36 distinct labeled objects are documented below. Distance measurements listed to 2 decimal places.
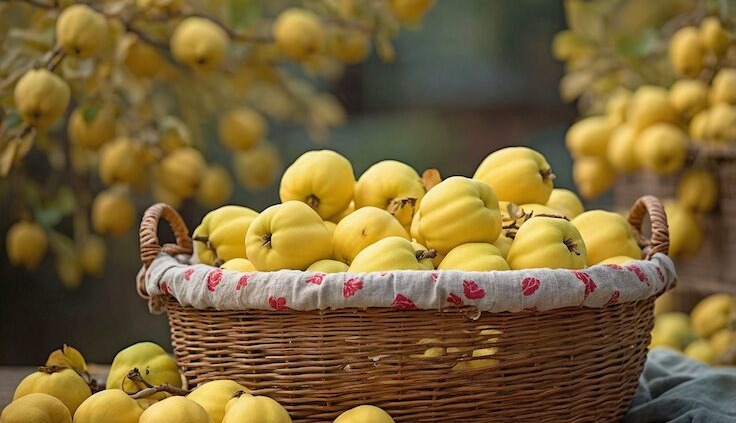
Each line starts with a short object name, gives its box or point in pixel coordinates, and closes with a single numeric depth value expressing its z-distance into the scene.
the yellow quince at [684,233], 2.38
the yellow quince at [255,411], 1.61
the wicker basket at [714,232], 2.35
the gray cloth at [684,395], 1.82
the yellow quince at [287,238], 1.72
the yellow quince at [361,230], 1.73
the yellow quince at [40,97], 1.98
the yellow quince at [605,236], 1.80
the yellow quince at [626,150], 2.43
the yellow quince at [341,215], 1.83
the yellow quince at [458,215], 1.71
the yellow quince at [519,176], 1.83
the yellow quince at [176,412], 1.59
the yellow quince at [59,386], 1.71
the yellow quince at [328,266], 1.71
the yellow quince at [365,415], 1.64
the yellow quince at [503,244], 1.75
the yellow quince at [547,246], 1.71
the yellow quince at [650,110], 2.40
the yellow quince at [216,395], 1.66
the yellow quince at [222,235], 1.81
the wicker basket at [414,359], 1.67
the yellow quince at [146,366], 1.77
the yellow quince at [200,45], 2.14
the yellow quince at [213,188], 2.46
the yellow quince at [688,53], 2.36
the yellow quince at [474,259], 1.69
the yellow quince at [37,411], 1.61
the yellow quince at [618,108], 2.48
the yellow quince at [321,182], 1.80
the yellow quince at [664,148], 2.37
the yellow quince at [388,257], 1.68
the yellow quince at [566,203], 1.88
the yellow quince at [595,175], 2.53
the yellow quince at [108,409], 1.64
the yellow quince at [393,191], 1.81
